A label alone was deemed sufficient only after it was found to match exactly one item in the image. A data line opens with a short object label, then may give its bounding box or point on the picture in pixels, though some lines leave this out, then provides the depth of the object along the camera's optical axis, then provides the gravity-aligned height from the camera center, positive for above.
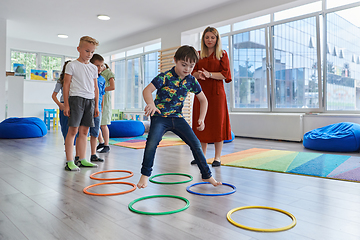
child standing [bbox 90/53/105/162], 3.02 +0.02
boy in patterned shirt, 1.77 +0.12
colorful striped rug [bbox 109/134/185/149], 4.30 -0.26
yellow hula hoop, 1.23 -0.44
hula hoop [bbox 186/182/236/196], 1.76 -0.42
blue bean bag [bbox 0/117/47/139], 5.19 -0.02
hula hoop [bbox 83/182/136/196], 1.75 -0.41
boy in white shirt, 2.43 +0.29
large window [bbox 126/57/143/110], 9.05 +1.37
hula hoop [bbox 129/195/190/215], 1.40 -0.43
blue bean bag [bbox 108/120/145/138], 5.64 -0.04
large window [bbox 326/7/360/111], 4.81 +1.14
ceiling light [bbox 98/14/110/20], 6.25 +2.44
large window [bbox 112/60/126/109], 9.66 +1.48
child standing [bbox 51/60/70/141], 2.78 +0.20
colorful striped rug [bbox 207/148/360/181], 2.45 -0.38
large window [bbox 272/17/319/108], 5.27 +1.19
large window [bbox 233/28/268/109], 6.00 +1.24
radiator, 5.05 +0.02
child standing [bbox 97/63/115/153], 3.42 +0.22
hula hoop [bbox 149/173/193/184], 2.11 -0.40
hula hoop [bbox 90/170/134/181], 2.15 -0.39
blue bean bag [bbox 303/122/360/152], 3.79 -0.18
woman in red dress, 2.66 +0.37
